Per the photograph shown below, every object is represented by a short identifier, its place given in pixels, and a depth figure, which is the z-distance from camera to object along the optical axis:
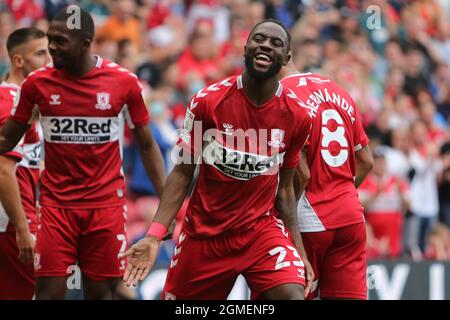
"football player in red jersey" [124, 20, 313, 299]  7.95
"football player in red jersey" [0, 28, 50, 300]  9.27
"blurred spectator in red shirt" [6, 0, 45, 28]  15.05
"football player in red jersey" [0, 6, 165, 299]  8.82
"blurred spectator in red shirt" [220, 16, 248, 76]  15.65
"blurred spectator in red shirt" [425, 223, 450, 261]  15.41
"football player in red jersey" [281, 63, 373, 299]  8.91
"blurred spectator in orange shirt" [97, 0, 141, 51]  15.27
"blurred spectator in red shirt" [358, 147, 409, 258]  14.59
